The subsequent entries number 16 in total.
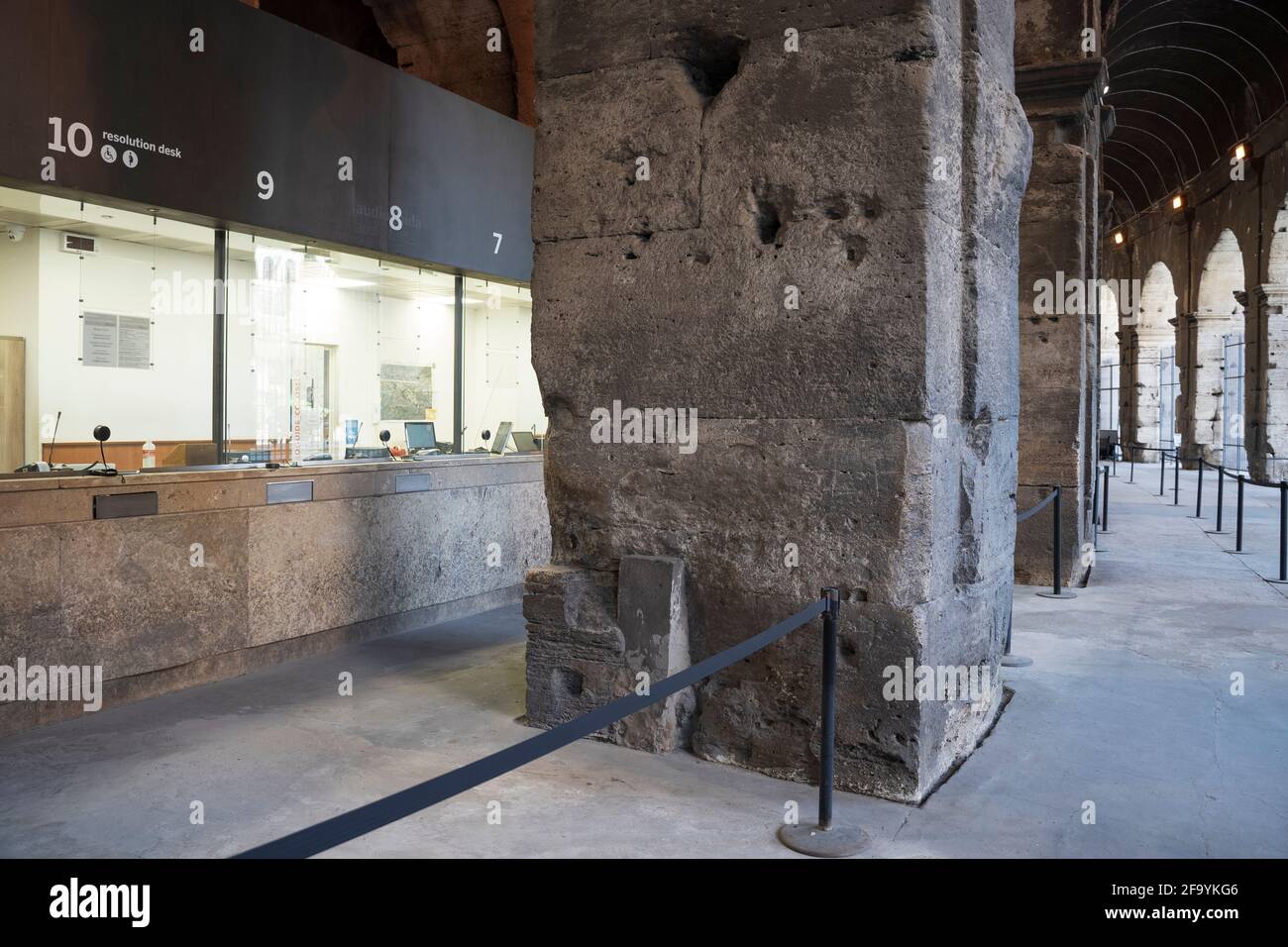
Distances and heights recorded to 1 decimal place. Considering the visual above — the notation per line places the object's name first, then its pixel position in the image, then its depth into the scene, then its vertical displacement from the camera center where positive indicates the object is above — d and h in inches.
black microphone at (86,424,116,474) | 216.4 +1.7
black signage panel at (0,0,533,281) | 203.5 +75.6
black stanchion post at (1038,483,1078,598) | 310.5 -30.8
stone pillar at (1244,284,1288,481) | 728.3 +45.1
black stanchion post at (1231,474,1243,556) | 402.3 -34.1
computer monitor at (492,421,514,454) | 340.7 +1.8
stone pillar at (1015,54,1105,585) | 335.9 +47.3
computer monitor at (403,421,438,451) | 303.5 +1.9
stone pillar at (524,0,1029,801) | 156.3 +17.0
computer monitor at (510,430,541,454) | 350.6 +0.5
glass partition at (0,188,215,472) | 203.9 +23.2
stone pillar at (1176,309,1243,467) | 894.4 +56.6
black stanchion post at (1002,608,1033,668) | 234.2 -50.2
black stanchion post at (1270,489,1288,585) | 331.6 -32.0
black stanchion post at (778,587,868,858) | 134.6 -52.6
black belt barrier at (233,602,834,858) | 67.2 -26.0
